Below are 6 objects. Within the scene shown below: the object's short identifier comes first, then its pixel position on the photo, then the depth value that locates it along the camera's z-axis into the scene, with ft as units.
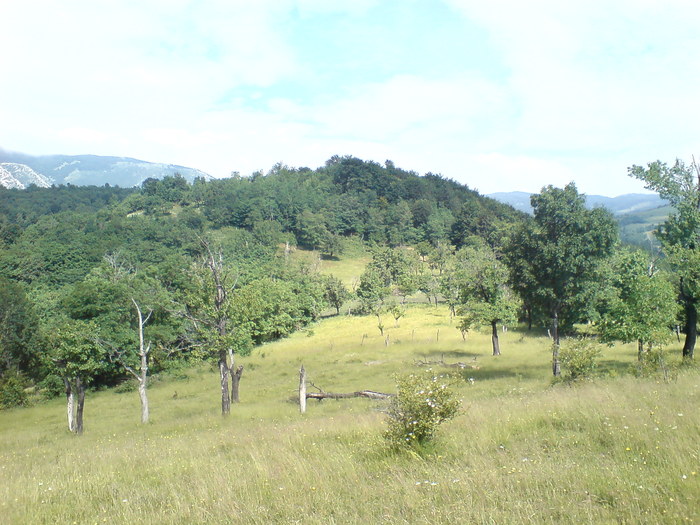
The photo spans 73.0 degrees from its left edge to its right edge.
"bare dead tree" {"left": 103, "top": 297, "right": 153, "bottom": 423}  83.66
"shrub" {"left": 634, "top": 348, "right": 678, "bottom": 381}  49.95
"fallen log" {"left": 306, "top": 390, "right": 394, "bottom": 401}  77.51
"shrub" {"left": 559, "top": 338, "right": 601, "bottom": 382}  62.54
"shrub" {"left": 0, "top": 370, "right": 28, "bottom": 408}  126.93
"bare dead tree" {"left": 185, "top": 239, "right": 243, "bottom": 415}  73.41
